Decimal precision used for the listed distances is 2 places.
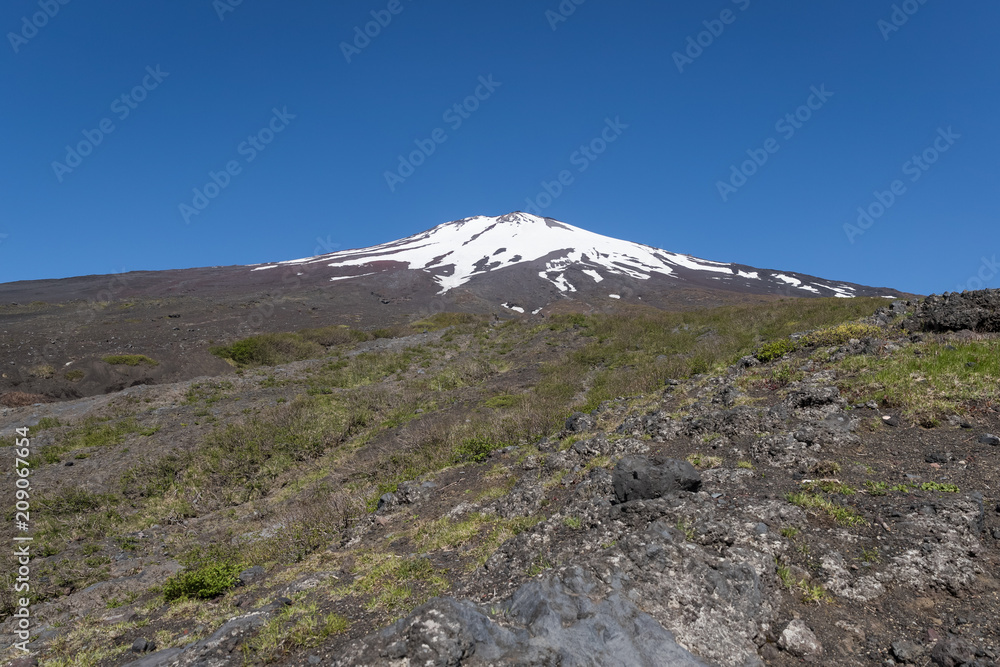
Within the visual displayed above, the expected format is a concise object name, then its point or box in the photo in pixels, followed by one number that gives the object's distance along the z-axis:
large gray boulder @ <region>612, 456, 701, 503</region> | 5.79
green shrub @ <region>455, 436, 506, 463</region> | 10.23
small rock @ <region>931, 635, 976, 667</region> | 3.24
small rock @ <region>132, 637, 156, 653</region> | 5.08
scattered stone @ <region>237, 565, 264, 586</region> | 6.79
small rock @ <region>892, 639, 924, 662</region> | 3.35
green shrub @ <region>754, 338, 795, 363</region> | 11.56
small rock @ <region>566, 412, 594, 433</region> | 10.01
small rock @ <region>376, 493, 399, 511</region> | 8.52
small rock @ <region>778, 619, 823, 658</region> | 3.59
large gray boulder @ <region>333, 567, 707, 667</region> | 3.44
